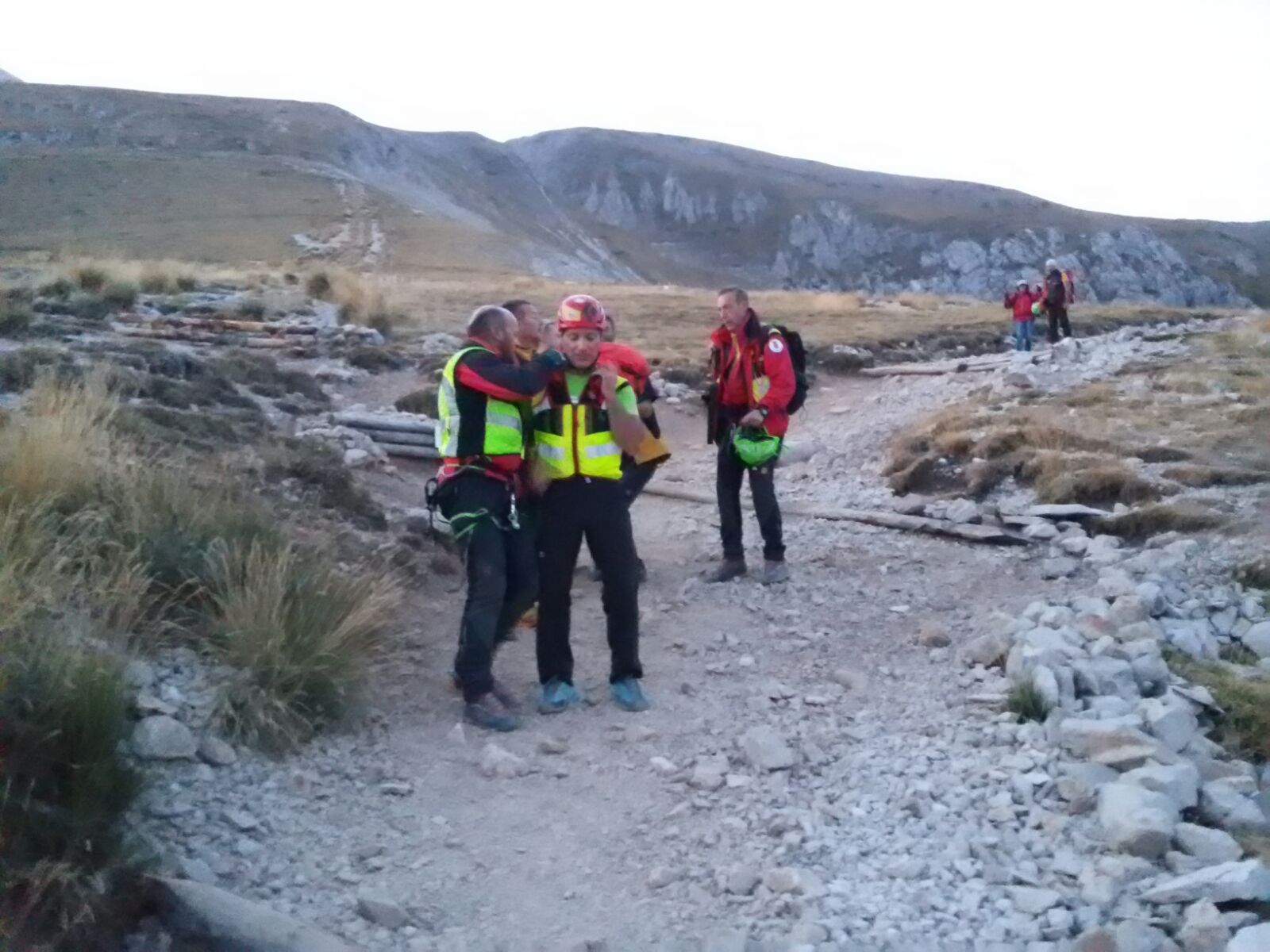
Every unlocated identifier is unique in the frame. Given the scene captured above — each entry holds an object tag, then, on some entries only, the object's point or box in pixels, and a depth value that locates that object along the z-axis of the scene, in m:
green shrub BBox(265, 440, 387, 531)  8.02
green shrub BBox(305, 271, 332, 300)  21.93
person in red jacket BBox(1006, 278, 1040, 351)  20.27
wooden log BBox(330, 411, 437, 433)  10.92
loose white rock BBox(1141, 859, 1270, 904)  3.85
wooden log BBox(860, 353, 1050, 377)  17.62
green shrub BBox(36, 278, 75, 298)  17.47
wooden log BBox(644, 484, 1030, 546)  8.73
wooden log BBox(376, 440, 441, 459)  10.57
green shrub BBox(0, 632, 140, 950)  3.31
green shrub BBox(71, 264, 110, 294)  18.62
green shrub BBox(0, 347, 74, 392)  8.73
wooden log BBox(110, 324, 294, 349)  15.20
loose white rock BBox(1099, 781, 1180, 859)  4.21
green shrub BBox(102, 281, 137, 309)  17.77
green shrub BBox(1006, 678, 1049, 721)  5.44
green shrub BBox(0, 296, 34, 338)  11.83
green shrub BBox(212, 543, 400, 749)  4.91
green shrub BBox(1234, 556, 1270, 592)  7.56
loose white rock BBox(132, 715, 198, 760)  4.37
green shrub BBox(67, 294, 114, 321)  15.93
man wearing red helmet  5.70
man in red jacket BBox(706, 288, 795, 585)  7.71
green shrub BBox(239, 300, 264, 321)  18.44
